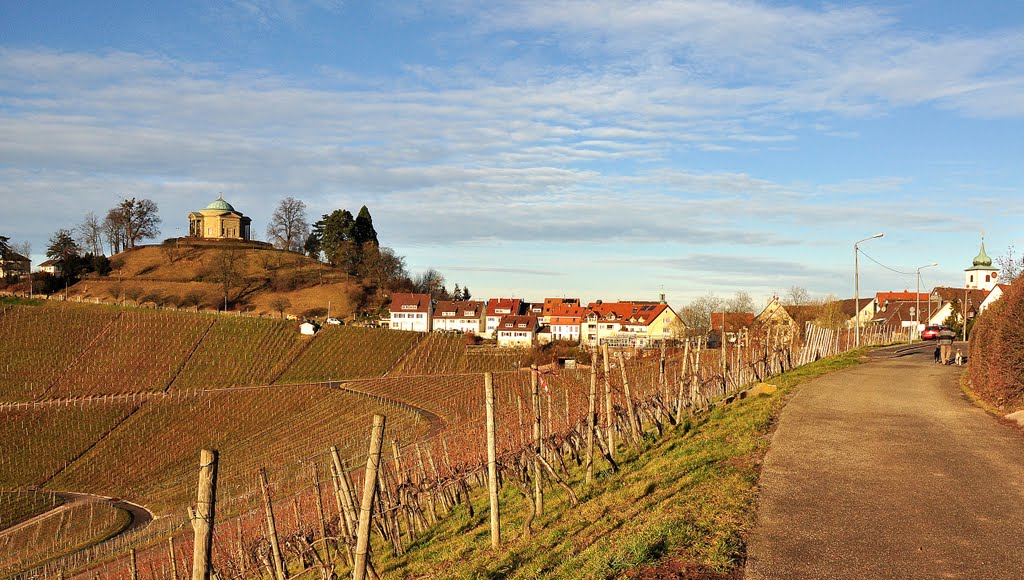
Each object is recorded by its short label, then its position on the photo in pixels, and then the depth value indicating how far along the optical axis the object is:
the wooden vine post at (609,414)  15.18
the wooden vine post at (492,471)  10.80
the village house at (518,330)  100.88
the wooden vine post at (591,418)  13.94
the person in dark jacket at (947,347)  29.78
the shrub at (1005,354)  16.64
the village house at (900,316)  89.38
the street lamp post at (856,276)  37.36
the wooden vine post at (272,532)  13.72
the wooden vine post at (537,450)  11.95
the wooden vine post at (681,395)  18.97
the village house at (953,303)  70.38
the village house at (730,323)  94.38
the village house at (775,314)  78.62
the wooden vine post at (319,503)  14.04
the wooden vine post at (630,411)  16.88
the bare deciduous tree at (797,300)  95.81
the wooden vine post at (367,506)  7.86
